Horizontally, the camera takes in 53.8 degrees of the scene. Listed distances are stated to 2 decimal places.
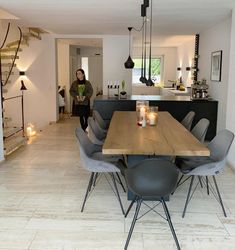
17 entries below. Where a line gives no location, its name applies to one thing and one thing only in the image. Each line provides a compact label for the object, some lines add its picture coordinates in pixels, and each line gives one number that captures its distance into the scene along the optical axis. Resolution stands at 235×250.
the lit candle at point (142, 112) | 2.86
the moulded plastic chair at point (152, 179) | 1.73
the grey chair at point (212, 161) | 2.18
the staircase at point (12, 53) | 5.54
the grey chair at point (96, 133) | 3.04
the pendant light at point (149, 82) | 3.20
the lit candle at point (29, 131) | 5.37
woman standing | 4.91
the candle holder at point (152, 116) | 2.89
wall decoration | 4.38
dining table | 1.98
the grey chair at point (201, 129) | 2.82
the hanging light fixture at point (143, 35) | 2.87
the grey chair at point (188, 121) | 3.43
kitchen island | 4.62
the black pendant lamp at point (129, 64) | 4.33
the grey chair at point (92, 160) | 2.26
